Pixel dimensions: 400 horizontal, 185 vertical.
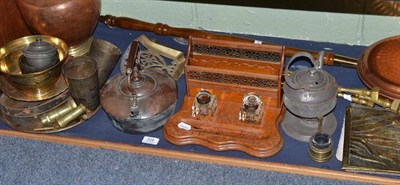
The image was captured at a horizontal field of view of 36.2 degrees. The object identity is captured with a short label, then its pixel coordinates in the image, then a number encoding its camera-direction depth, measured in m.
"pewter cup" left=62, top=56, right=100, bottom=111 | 2.04
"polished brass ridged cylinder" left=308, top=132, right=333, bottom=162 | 1.90
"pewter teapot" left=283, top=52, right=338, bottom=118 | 1.88
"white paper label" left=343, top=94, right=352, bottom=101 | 2.11
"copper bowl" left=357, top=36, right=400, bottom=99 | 2.04
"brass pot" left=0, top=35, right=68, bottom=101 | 2.07
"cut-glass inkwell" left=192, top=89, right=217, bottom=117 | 2.04
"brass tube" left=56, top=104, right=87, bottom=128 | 2.11
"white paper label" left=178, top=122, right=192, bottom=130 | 2.03
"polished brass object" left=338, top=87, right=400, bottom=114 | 2.00
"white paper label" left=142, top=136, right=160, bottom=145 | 2.04
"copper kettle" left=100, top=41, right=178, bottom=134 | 2.01
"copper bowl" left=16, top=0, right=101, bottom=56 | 2.15
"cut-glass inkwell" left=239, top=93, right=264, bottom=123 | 2.00
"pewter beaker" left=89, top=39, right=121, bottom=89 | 2.28
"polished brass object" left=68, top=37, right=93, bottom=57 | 2.35
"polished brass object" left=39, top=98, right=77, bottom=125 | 2.12
